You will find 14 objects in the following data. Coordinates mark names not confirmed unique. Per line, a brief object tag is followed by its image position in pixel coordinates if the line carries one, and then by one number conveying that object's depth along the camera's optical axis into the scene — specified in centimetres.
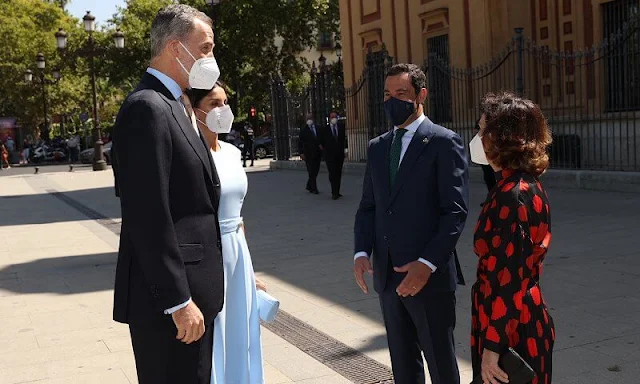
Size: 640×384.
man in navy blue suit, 353
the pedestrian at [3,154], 4199
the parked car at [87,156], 4156
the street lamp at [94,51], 2930
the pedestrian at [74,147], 4358
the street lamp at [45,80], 4447
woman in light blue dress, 329
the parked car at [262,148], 3644
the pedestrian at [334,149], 1583
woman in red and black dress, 275
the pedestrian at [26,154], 4922
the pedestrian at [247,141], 2912
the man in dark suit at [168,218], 262
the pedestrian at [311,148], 1686
